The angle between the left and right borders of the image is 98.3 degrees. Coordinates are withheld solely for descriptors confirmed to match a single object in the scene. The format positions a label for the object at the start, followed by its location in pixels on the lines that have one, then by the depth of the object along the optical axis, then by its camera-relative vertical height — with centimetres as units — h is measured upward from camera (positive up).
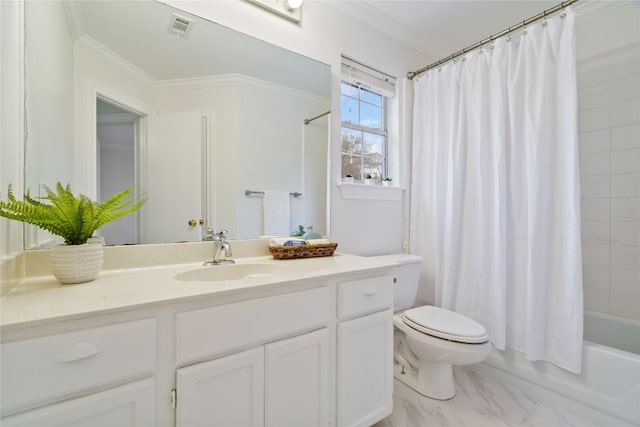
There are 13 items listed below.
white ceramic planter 89 -16
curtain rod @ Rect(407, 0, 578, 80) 149 +111
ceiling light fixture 152 +117
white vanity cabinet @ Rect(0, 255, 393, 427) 64 -42
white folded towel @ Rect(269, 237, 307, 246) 144 -15
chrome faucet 131 -17
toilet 141 -67
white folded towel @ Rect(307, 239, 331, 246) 150 -16
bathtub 132 -87
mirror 103 +45
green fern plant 78 +0
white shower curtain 146 +13
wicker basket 141 -20
